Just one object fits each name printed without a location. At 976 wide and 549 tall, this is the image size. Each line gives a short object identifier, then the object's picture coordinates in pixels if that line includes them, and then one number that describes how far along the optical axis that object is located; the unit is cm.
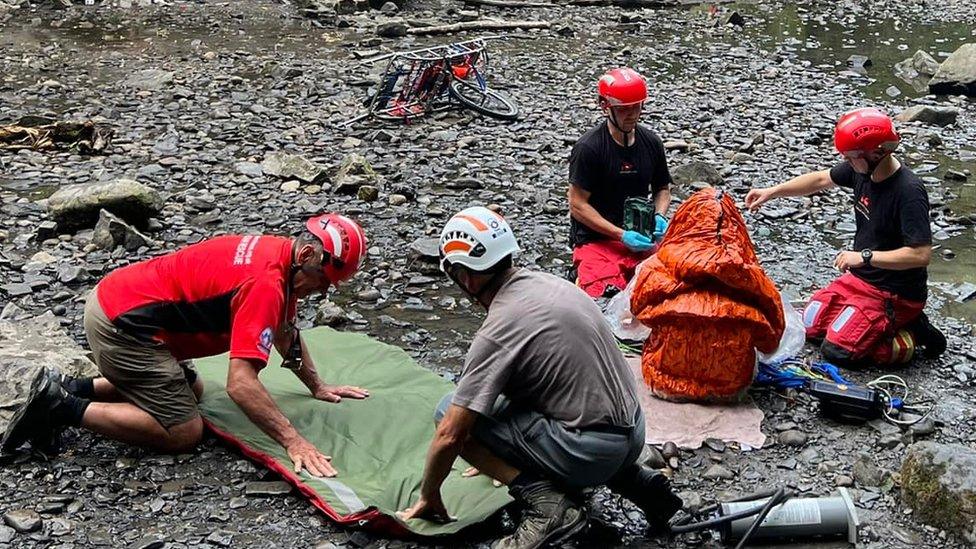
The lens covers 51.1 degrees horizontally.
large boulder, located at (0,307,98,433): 539
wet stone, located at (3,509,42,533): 457
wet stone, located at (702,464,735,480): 515
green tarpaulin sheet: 470
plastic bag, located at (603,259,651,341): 646
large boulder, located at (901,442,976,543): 453
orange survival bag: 553
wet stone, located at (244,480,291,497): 489
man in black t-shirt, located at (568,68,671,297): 690
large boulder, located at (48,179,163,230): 834
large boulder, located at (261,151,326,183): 970
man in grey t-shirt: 413
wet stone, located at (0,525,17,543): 451
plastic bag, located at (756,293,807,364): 600
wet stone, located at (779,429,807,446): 543
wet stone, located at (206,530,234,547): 454
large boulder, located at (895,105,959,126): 1201
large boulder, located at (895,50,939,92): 1486
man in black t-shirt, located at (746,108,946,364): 596
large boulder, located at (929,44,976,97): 1373
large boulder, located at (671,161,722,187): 991
